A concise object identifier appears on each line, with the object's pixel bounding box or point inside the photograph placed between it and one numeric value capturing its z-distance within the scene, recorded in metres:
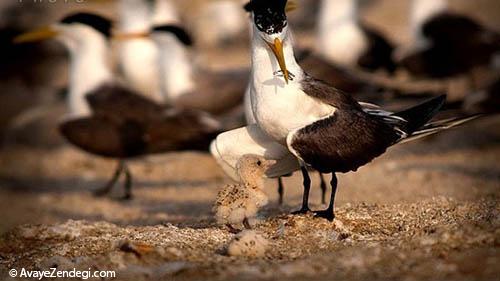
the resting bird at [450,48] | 11.59
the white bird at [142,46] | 12.38
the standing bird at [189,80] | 10.73
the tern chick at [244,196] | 5.42
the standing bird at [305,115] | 5.30
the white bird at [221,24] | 17.84
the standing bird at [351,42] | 12.85
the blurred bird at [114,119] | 9.16
